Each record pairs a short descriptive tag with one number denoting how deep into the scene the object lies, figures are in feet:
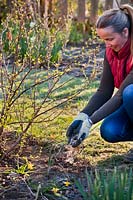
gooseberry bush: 10.04
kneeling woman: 9.38
